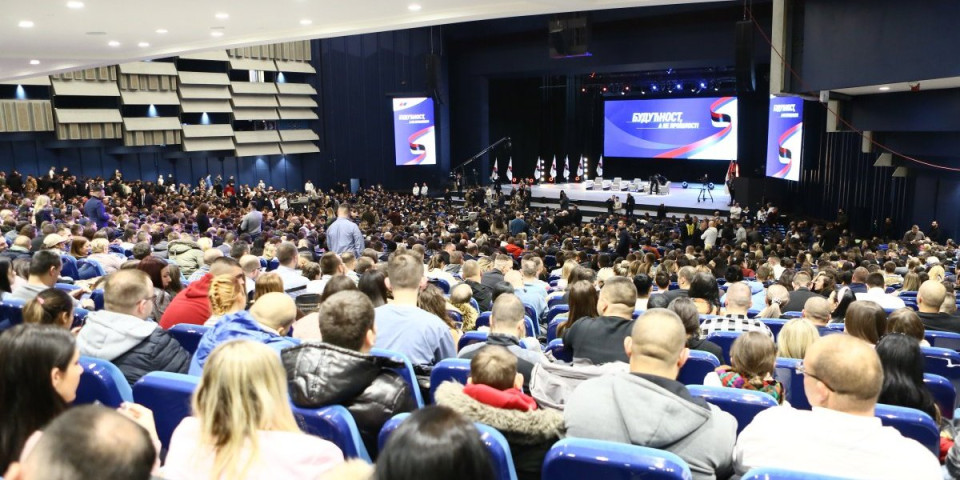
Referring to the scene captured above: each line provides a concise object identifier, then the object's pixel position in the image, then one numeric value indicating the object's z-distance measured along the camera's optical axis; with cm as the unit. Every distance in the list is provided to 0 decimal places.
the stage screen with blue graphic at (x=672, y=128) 2508
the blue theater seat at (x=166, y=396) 274
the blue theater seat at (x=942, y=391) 346
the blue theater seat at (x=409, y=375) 302
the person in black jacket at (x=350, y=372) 249
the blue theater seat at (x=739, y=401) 284
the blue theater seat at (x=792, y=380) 362
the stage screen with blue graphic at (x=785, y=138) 1894
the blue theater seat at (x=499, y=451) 221
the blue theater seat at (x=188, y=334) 389
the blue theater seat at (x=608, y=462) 203
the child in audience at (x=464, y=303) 511
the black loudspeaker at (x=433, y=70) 2331
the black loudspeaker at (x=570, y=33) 1346
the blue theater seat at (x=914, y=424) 269
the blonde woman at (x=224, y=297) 387
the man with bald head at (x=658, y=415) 234
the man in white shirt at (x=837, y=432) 226
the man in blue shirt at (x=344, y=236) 902
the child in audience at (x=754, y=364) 318
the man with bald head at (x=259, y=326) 312
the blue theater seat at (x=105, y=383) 282
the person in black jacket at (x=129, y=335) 329
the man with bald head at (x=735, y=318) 464
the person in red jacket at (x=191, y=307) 441
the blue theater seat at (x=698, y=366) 363
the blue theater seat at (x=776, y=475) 193
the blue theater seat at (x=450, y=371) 310
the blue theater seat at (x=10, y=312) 459
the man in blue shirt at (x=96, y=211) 1252
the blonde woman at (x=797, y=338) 388
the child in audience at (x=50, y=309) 343
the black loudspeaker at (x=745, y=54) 1398
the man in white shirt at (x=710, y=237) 1523
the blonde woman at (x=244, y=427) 193
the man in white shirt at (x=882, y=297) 625
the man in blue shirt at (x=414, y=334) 357
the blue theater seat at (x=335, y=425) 244
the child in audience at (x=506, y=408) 244
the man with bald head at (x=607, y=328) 380
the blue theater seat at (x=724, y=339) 442
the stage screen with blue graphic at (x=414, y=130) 2795
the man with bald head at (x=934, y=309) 515
